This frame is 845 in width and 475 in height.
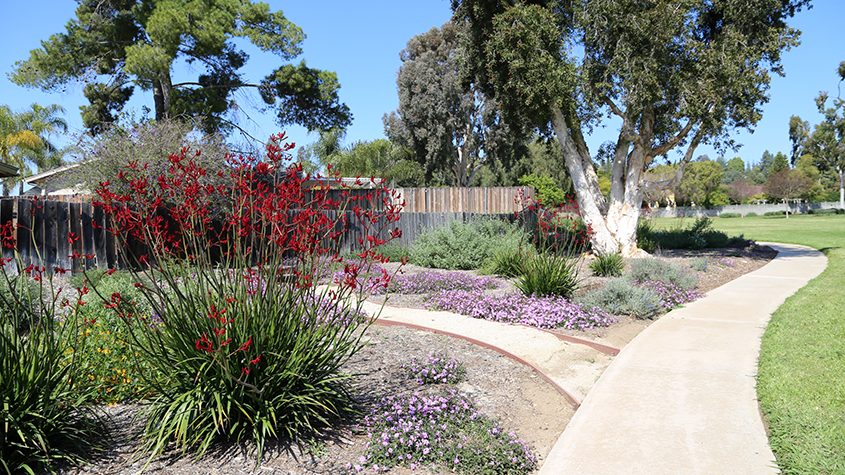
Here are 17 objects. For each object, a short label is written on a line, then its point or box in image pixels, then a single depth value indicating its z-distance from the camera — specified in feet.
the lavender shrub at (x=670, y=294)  33.92
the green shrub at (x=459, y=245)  50.42
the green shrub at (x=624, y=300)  30.81
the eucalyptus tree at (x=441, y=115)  143.74
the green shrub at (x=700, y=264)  46.29
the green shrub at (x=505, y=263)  41.76
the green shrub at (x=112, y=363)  15.87
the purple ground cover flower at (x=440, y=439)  13.84
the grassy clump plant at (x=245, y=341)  13.46
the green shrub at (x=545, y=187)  172.24
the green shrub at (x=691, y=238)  68.18
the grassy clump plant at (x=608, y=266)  43.21
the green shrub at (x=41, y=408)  12.31
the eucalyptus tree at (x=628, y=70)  49.80
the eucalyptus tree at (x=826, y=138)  219.82
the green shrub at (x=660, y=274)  38.27
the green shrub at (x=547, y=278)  32.32
